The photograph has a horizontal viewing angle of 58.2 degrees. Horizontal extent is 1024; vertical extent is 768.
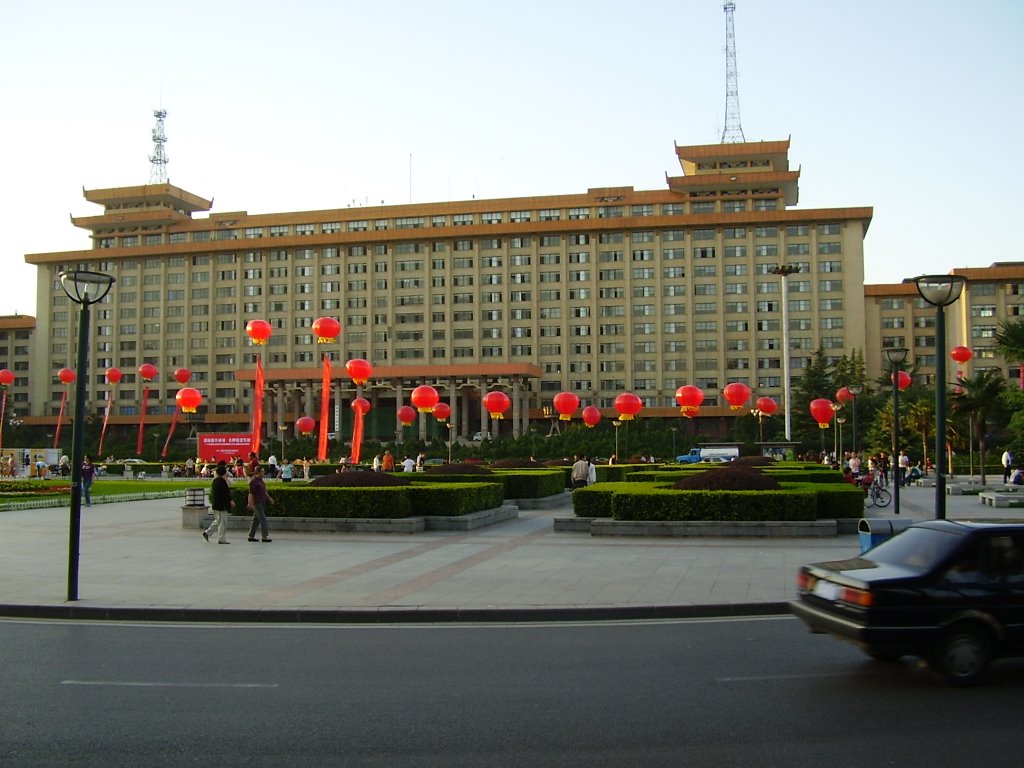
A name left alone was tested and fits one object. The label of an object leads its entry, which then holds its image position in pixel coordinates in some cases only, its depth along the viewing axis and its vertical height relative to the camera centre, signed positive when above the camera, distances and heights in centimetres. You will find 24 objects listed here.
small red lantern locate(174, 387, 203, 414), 4159 +100
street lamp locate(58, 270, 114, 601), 1157 +66
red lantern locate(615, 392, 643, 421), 3403 +61
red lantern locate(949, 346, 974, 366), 3872 +293
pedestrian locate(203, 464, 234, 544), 1788 -156
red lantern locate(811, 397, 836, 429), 3738 +49
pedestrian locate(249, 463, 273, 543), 1814 -152
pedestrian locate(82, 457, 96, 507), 2902 -200
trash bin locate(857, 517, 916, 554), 1221 -140
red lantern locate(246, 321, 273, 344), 3012 +298
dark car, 726 -145
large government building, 9225 +1335
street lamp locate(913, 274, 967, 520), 1229 +136
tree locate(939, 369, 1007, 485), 3619 +96
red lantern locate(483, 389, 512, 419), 3569 +77
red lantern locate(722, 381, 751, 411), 3556 +111
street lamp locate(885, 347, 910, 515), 2081 +69
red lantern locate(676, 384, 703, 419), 3609 +97
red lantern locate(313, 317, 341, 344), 2975 +303
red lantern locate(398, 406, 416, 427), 5256 +44
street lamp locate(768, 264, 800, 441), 5056 +567
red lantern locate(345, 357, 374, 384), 3288 +186
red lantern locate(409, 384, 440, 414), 3688 +95
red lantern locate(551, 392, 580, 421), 3266 +68
